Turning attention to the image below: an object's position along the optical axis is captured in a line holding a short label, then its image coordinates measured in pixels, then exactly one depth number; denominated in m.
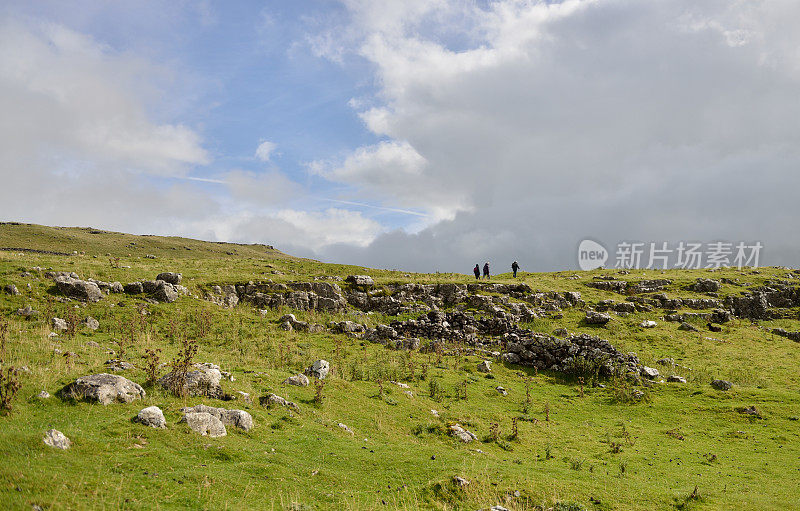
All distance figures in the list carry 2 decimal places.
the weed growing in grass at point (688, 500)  11.76
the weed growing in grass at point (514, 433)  17.57
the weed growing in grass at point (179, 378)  13.80
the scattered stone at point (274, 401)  15.51
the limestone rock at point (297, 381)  18.89
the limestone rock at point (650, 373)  28.52
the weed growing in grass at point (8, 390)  10.74
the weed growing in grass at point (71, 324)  21.53
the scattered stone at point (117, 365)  15.21
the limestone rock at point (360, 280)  45.99
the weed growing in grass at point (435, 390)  22.79
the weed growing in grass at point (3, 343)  14.91
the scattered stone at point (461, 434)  16.70
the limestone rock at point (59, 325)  22.41
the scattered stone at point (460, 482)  10.78
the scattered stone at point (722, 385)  26.52
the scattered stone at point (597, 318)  41.88
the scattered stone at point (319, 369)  21.16
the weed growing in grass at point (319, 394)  17.19
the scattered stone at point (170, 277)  37.66
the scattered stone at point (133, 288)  34.03
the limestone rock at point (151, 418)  11.35
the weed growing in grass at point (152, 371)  14.12
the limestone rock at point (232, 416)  12.77
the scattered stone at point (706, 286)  57.53
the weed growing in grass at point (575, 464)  14.67
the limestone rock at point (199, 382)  14.14
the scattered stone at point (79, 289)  29.89
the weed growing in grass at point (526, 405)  22.98
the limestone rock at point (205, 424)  11.77
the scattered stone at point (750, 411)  22.93
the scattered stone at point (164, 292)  34.19
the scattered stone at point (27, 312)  24.62
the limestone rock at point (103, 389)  11.96
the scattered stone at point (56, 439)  9.30
